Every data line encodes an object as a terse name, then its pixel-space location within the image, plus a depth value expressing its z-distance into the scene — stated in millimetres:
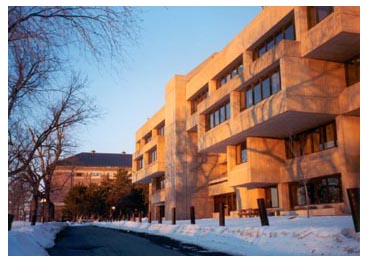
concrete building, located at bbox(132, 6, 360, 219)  18078
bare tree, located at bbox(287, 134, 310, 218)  20481
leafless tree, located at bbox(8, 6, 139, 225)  7859
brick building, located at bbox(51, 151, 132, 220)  65375
